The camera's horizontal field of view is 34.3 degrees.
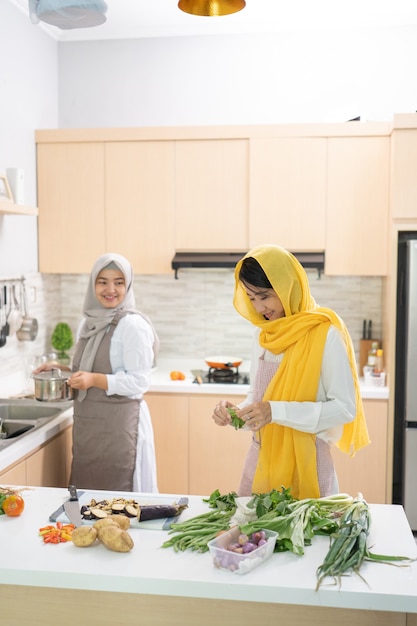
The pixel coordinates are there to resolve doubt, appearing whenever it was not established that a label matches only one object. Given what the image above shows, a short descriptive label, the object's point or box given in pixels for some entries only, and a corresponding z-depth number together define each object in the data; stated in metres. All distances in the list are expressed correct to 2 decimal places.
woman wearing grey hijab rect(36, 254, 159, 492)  3.13
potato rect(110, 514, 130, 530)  1.83
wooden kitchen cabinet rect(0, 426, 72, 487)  2.81
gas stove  3.94
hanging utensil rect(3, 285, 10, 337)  3.64
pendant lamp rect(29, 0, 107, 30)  2.09
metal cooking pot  2.95
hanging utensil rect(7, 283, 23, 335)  3.71
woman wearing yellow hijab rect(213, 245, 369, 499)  2.15
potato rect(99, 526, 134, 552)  1.70
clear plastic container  1.60
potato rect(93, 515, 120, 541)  1.74
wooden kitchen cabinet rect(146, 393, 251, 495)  3.86
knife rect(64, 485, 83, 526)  1.88
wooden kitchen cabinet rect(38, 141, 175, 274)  4.04
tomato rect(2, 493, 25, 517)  1.95
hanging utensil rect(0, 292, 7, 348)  3.56
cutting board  1.89
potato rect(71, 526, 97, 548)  1.73
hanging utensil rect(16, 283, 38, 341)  3.83
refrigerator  3.61
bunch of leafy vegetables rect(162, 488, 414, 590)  1.66
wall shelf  3.12
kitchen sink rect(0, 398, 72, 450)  3.33
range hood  3.87
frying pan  3.98
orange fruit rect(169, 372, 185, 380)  3.99
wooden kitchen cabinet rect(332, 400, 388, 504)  3.71
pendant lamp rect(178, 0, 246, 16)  2.08
